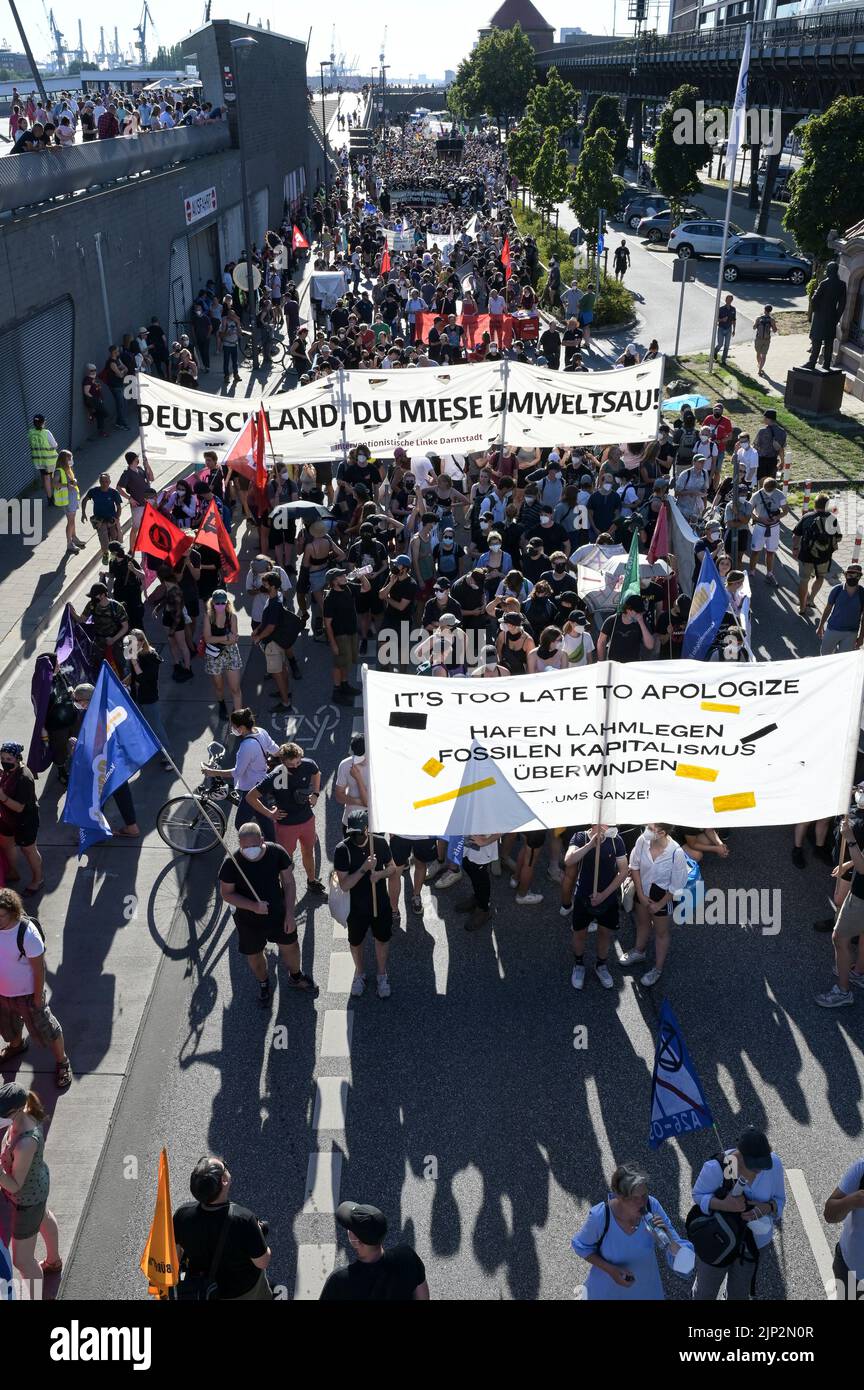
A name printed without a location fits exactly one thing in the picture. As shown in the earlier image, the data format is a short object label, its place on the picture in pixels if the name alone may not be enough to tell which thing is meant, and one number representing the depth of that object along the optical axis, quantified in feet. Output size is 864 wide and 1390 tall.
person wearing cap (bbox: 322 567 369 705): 37.58
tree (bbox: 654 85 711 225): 144.05
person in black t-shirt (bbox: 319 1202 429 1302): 16.19
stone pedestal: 73.82
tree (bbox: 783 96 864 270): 87.10
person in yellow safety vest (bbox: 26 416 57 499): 55.06
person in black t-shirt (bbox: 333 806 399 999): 24.91
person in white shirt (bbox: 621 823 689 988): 25.45
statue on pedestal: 77.51
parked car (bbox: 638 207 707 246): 155.84
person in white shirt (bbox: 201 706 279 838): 29.22
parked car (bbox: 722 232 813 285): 122.01
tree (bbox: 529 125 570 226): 133.28
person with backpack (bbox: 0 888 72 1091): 22.52
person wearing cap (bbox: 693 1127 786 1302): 17.37
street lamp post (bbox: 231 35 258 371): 83.10
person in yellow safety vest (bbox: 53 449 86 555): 51.01
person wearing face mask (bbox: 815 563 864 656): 36.14
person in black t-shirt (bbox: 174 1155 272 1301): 17.30
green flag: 36.19
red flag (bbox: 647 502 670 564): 41.98
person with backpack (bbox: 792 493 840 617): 43.42
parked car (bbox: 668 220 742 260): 132.77
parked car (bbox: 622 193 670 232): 167.94
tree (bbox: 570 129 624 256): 110.32
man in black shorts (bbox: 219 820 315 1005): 24.82
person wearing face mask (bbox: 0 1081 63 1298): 18.81
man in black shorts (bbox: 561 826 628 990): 25.46
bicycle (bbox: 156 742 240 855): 31.60
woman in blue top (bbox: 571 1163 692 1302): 16.87
